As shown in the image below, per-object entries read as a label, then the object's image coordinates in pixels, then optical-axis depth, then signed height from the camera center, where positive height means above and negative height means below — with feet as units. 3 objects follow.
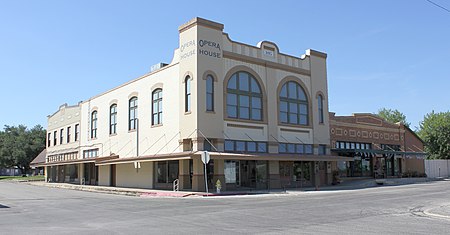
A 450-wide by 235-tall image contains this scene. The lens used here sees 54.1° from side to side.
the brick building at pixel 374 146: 147.14 +5.08
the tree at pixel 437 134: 215.51 +12.14
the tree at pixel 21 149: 295.81 +9.27
